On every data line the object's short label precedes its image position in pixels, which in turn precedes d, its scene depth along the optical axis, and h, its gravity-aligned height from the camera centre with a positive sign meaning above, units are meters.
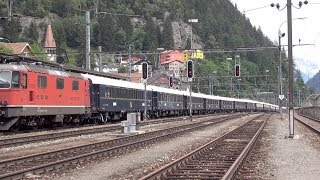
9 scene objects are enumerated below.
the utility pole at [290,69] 26.89 +1.88
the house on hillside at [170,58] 184.38 +17.28
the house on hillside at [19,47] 129.56 +14.96
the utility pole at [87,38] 40.41 +5.19
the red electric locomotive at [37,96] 26.05 +0.56
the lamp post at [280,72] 49.49 +3.95
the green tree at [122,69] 153.62 +10.87
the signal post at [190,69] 42.72 +2.99
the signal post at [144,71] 41.36 +2.75
